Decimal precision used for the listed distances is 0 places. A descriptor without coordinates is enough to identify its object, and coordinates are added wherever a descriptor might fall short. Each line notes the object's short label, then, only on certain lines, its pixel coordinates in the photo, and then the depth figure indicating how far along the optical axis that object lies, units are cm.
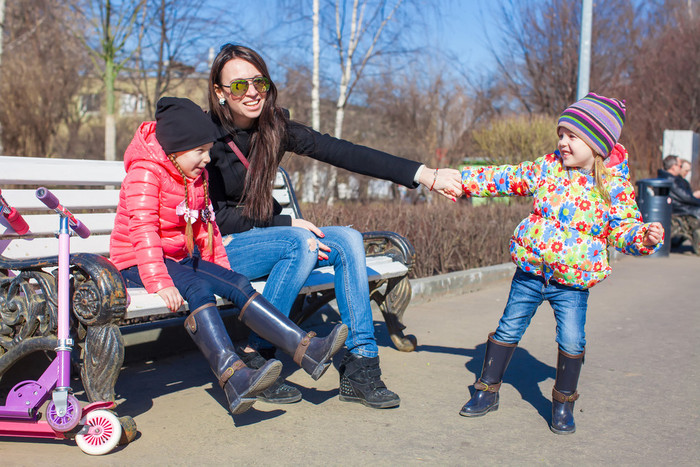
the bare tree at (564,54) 2109
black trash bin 1044
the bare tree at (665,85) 2061
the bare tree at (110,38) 1303
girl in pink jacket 286
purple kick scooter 257
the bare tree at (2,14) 1046
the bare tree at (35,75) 1444
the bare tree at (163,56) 1362
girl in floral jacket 301
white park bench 265
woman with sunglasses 337
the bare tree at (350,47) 1502
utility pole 1038
